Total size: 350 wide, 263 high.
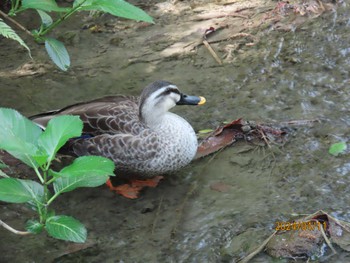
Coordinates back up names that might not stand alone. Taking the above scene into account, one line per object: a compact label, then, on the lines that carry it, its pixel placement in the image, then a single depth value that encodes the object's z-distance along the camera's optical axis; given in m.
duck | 9.02
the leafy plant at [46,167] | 5.56
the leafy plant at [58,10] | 6.16
